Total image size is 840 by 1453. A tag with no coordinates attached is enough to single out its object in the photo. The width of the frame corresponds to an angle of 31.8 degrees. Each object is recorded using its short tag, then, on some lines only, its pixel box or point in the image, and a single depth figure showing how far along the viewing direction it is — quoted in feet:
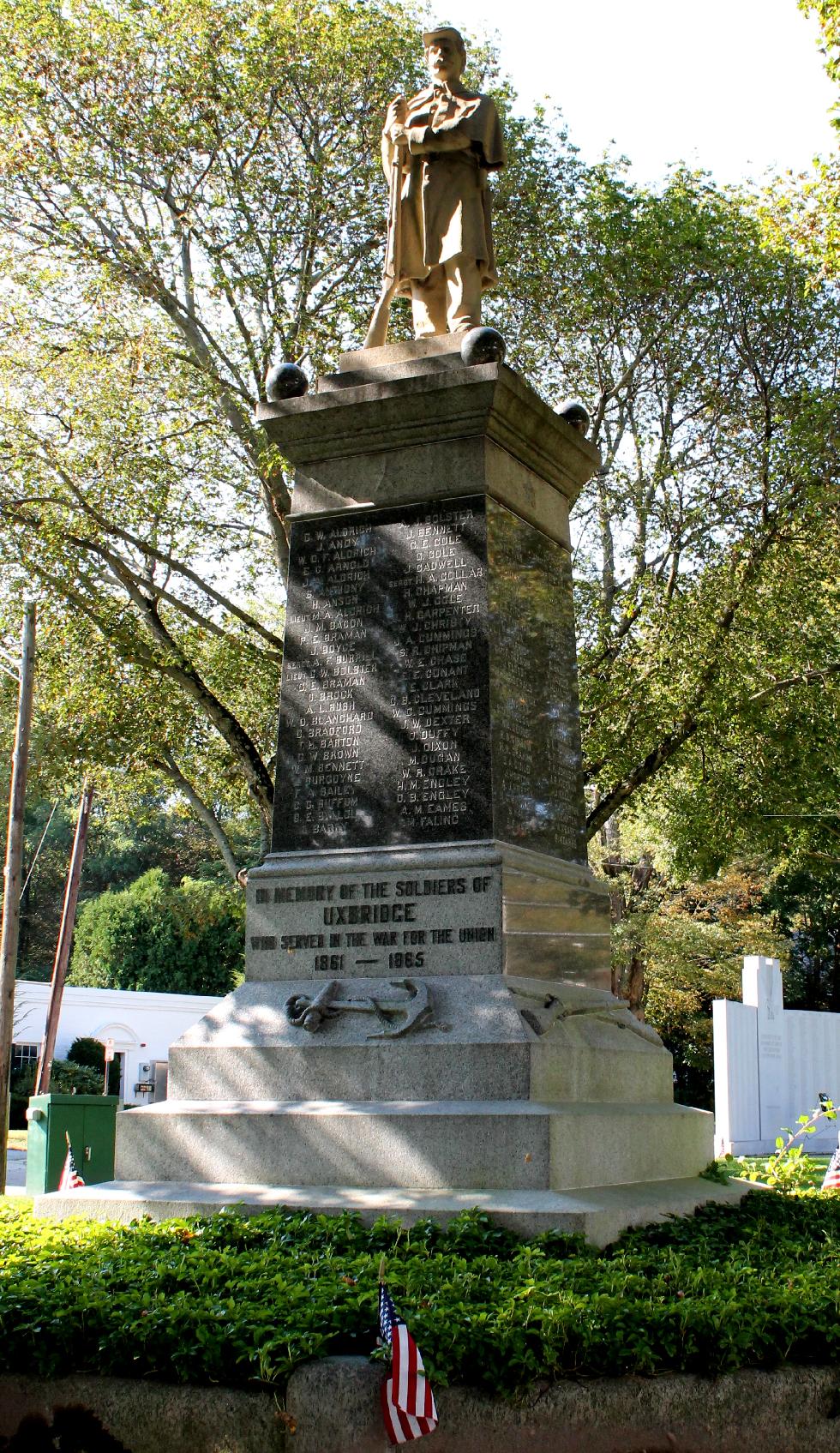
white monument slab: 82.94
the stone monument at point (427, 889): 22.98
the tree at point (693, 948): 102.63
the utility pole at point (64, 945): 86.58
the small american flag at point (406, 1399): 14.08
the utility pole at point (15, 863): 61.21
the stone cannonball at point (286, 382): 30.01
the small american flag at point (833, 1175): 45.29
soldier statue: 31.07
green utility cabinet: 51.57
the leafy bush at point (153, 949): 160.76
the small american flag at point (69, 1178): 30.89
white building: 136.26
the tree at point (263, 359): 61.46
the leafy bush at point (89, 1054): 133.49
